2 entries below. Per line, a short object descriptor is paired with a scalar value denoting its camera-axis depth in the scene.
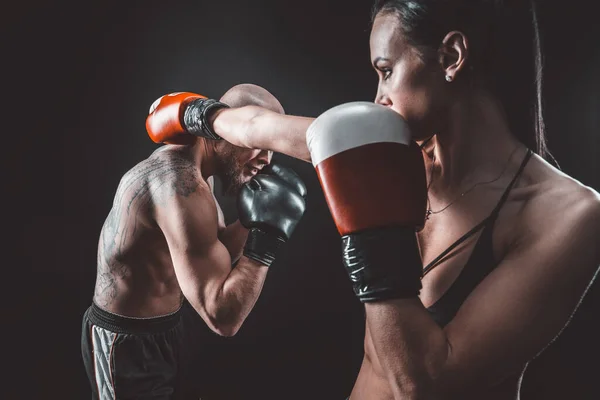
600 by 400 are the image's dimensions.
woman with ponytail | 0.69
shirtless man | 1.53
